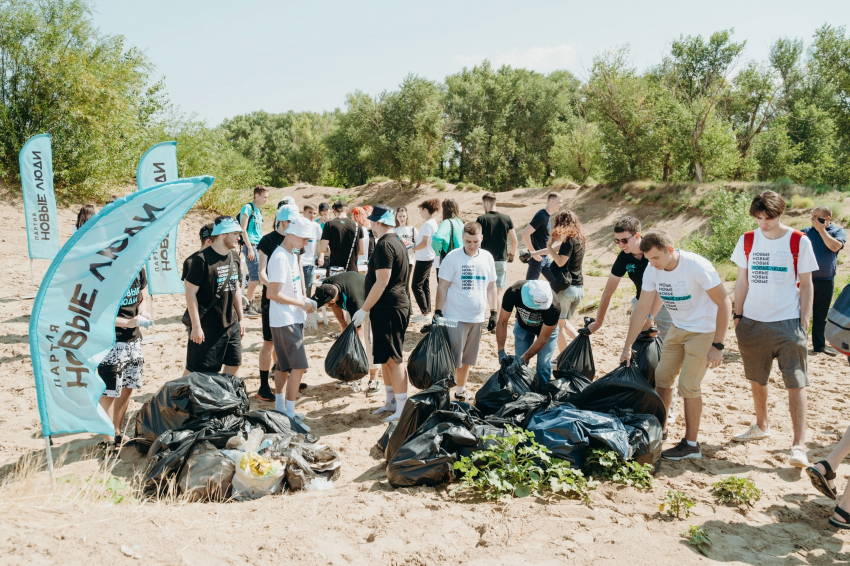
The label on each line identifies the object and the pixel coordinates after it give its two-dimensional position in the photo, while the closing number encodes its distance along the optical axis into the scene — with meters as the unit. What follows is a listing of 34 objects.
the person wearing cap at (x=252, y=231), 8.61
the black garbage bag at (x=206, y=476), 3.68
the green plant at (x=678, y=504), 3.34
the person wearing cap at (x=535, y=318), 4.93
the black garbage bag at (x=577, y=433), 3.83
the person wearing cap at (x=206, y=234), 5.23
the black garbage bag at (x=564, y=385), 4.55
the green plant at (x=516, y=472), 3.57
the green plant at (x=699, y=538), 3.06
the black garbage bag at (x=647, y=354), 4.71
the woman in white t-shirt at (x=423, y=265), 7.73
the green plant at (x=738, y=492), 3.58
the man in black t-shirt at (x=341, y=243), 7.01
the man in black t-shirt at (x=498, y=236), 8.02
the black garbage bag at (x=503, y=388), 4.65
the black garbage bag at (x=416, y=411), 4.05
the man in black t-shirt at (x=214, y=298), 4.73
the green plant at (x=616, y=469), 3.72
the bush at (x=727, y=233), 12.65
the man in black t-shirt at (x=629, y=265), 4.84
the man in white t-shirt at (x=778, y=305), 4.19
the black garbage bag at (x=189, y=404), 4.25
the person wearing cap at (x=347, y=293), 5.89
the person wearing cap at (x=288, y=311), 4.67
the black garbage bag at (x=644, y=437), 3.93
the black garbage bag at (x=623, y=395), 4.22
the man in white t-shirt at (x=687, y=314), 4.05
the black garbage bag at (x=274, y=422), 4.31
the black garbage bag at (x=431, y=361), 4.75
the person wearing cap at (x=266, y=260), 5.48
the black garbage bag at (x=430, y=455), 3.71
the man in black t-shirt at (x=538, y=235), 7.52
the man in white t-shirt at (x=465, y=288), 5.06
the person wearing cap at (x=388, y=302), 4.84
